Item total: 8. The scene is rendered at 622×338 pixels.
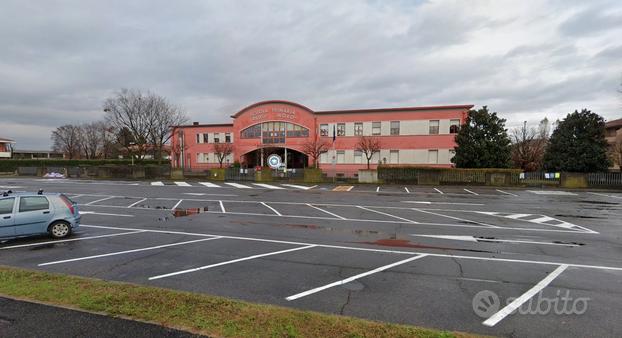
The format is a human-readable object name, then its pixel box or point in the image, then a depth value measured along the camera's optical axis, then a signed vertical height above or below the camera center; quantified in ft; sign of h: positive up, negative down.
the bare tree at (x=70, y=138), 296.51 +30.66
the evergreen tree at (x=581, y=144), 97.55 +8.02
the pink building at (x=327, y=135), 132.87 +16.16
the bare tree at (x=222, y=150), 154.10 +9.86
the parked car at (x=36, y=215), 30.01 -4.54
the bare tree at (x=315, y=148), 137.28 +9.81
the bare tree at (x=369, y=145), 131.22 +10.53
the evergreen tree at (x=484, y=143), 102.73 +8.74
